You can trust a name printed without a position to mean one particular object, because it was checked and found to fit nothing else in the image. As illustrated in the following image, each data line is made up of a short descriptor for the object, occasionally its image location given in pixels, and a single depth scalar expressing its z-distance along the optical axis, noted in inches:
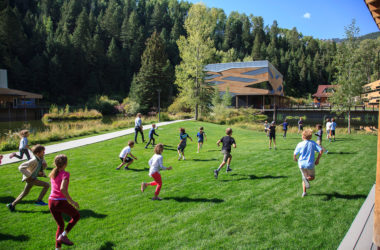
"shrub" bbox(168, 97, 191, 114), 1713.8
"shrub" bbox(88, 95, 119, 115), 2114.3
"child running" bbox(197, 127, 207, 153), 520.9
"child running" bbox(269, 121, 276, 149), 562.2
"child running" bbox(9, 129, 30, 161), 346.9
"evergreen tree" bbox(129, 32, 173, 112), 2085.4
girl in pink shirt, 169.5
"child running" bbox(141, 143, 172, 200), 254.4
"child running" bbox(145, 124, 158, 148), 571.4
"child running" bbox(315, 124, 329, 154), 558.5
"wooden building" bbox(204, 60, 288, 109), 2347.4
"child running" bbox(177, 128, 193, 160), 458.3
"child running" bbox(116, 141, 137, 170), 384.7
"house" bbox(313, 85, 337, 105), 3425.2
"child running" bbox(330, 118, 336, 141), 689.0
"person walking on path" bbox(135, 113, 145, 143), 629.2
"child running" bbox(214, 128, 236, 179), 340.2
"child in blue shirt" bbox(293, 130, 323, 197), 250.2
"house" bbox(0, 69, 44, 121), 1713.8
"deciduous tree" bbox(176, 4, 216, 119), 1247.5
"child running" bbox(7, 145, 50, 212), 228.4
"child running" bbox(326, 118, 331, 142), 689.0
